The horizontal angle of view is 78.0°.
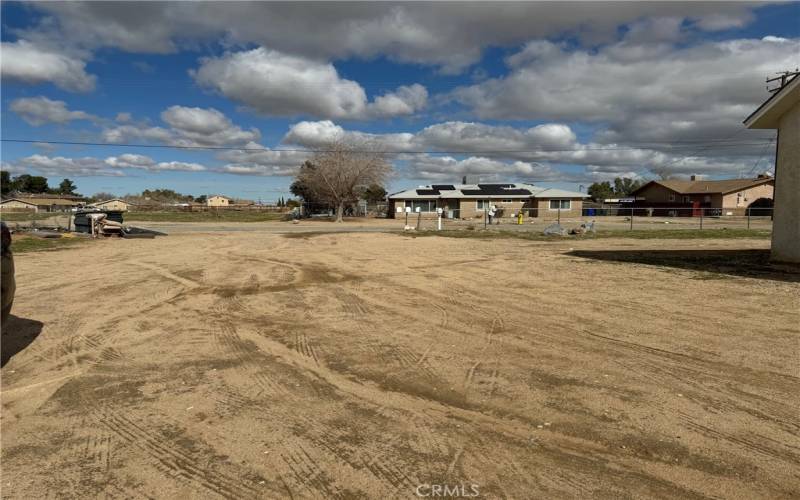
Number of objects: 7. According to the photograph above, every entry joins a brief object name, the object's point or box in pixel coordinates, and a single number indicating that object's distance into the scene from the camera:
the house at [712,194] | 63.19
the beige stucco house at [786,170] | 12.52
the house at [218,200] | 140.38
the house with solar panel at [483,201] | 57.56
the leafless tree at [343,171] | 49.84
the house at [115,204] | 84.81
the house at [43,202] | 92.39
